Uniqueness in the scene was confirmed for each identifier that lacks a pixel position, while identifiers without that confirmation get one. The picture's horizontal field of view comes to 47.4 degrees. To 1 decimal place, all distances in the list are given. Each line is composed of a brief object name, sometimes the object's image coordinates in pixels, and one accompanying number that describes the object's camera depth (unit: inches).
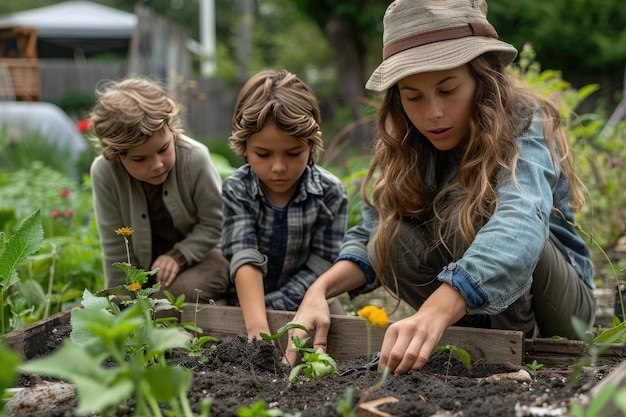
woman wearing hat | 67.7
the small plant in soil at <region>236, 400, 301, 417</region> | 45.3
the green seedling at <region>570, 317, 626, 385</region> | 42.9
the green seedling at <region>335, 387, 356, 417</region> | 43.4
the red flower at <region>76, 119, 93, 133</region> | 178.7
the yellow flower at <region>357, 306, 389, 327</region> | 55.9
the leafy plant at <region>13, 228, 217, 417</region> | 37.2
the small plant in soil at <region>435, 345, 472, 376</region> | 69.4
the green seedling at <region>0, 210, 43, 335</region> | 73.4
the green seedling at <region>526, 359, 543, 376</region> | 68.2
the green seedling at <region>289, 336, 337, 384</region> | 65.3
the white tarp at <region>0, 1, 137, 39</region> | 674.5
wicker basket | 300.5
